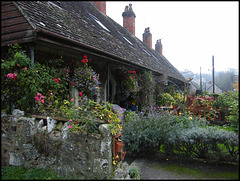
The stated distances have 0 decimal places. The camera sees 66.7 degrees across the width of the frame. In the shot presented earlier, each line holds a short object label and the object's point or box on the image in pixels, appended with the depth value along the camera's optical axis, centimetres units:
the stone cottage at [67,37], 420
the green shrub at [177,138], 288
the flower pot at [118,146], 308
